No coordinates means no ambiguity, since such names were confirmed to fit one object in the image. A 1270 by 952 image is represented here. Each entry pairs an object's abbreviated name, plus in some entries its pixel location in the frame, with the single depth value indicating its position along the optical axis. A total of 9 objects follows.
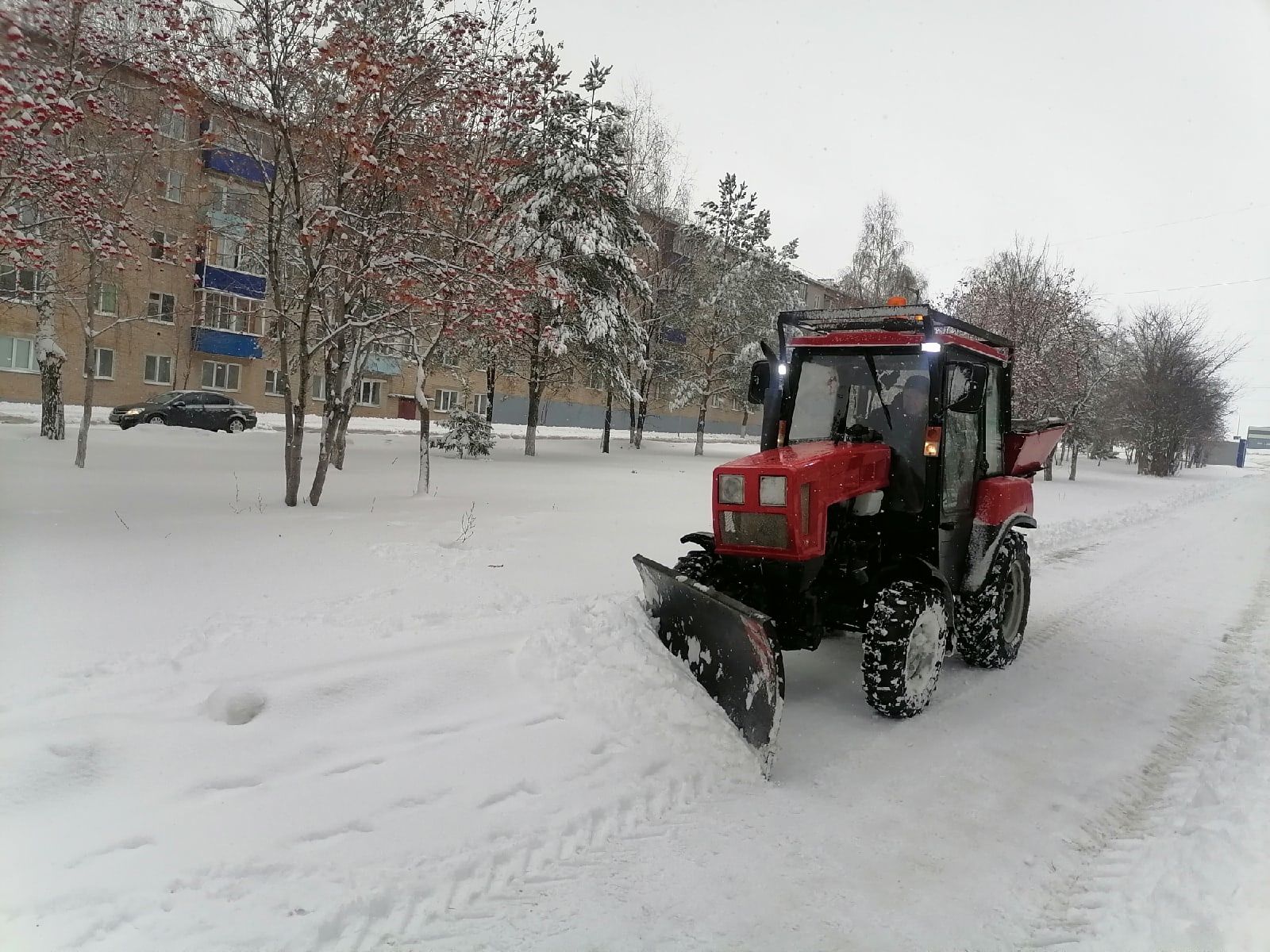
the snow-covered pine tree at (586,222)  20.62
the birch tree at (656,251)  28.69
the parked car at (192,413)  22.88
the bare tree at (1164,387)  36.28
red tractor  4.35
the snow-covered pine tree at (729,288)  28.59
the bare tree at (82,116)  4.93
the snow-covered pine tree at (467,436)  20.88
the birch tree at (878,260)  41.84
